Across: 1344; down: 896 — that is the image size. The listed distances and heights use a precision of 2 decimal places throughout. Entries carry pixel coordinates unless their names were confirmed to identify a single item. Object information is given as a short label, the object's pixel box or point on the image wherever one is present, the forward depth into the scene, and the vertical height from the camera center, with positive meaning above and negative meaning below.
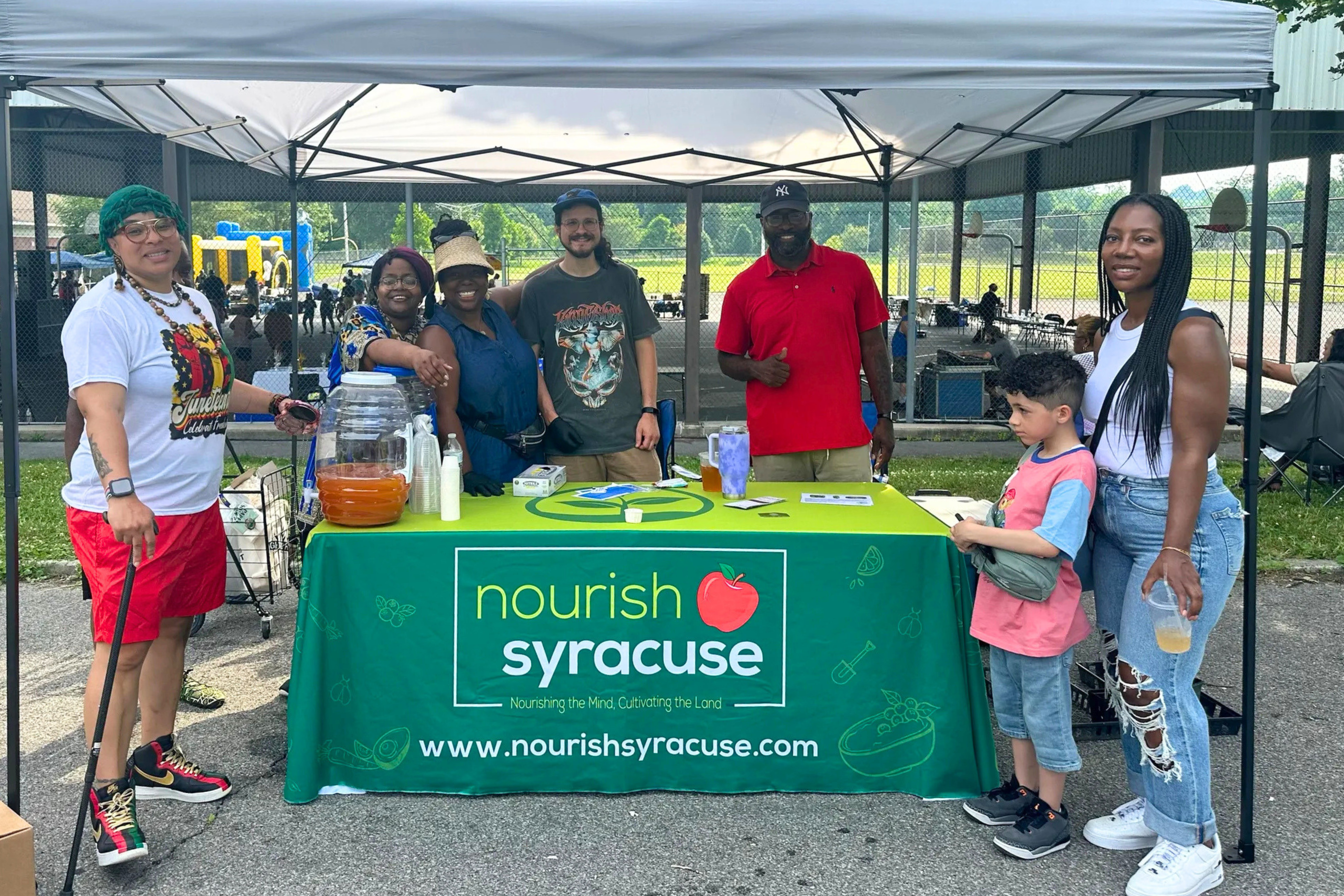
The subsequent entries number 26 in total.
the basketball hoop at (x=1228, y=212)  10.76 +1.15
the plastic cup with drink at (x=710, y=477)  4.07 -0.52
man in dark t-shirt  4.57 -0.14
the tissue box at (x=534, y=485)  3.99 -0.54
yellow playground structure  31.39 +2.00
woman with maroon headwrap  3.87 +0.00
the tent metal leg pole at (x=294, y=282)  5.43 +0.27
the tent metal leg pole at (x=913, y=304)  10.32 +0.25
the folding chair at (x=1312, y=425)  7.21 -0.56
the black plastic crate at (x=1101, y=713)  3.80 -1.32
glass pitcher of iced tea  3.49 -0.38
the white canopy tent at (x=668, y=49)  2.96 +0.74
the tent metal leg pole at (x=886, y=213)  6.34 +0.67
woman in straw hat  4.08 -0.14
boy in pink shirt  3.03 -0.76
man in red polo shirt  4.66 -0.09
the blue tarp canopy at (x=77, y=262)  20.03 +1.14
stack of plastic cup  3.65 -0.47
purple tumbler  3.96 -0.45
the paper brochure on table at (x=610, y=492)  4.00 -0.57
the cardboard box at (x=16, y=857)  2.53 -1.18
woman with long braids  2.84 -0.43
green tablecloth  3.49 -1.02
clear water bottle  3.60 -0.39
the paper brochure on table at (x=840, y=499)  4.00 -0.59
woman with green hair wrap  2.98 -0.38
